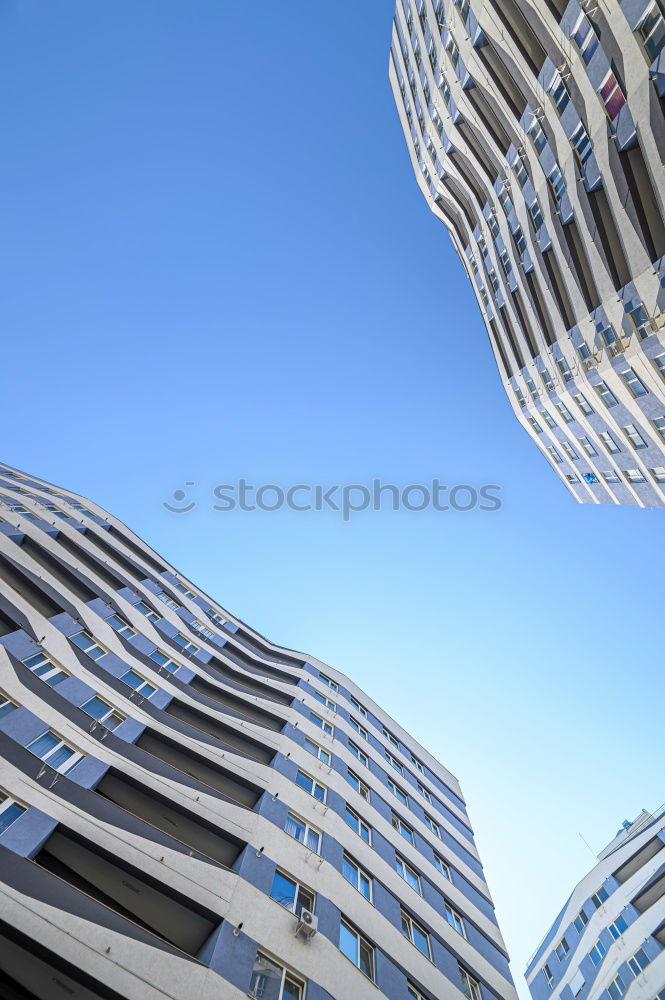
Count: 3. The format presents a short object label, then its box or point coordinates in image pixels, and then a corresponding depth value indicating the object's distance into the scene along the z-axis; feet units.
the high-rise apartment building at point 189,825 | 33.55
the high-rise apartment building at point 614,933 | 83.82
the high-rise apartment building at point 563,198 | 61.41
